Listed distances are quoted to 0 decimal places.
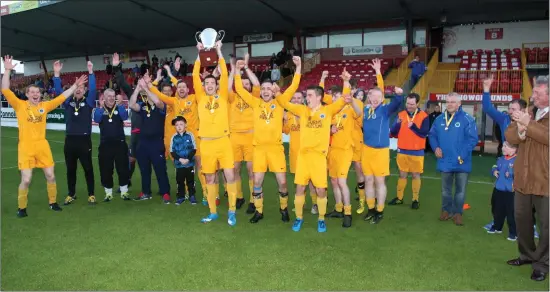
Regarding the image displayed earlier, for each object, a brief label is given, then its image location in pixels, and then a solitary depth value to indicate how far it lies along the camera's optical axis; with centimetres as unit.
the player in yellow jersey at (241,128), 738
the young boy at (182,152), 754
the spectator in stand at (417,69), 1725
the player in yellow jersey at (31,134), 685
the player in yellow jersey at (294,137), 707
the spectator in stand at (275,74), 2172
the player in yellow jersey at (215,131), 638
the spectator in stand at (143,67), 3008
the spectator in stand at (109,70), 3099
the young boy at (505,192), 572
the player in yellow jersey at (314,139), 588
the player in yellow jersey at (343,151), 634
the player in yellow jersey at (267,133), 638
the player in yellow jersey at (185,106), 775
